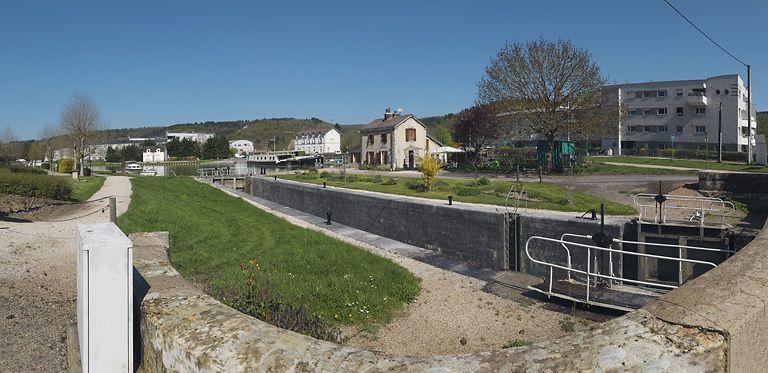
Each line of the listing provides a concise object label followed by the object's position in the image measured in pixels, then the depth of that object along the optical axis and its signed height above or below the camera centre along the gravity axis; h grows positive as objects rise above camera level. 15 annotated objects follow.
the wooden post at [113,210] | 10.20 -0.64
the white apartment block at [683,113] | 51.56 +5.73
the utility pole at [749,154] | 37.84 +1.09
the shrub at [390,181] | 28.52 -0.43
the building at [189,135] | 175.62 +14.06
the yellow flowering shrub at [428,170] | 23.98 +0.13
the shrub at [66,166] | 41.81 +0.85
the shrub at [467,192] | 22.12 -0.82
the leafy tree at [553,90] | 30.89 +4.84
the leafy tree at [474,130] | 40.65 +3.40
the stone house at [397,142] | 46.44 +2.81
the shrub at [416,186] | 24.55 -0.62
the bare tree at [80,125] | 39.44 +3.84
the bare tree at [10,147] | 52.77 +3.32
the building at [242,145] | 155.59 +8.93
